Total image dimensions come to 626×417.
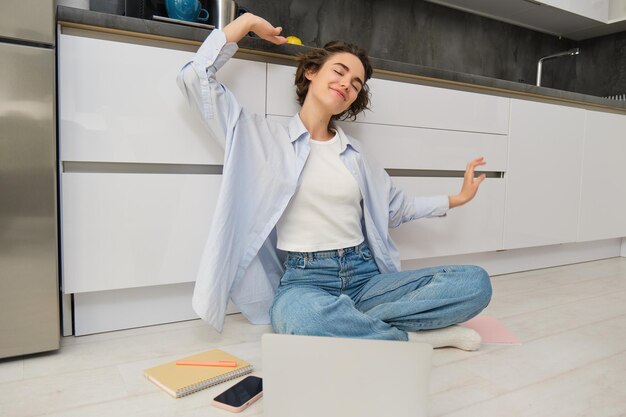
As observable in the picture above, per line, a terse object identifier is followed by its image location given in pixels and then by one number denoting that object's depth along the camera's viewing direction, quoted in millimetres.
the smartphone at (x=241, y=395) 1062
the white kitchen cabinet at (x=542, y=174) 2346
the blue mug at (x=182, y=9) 1551
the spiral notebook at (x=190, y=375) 1136
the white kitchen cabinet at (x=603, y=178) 2652
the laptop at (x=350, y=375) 902
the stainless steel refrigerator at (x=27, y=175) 1189
